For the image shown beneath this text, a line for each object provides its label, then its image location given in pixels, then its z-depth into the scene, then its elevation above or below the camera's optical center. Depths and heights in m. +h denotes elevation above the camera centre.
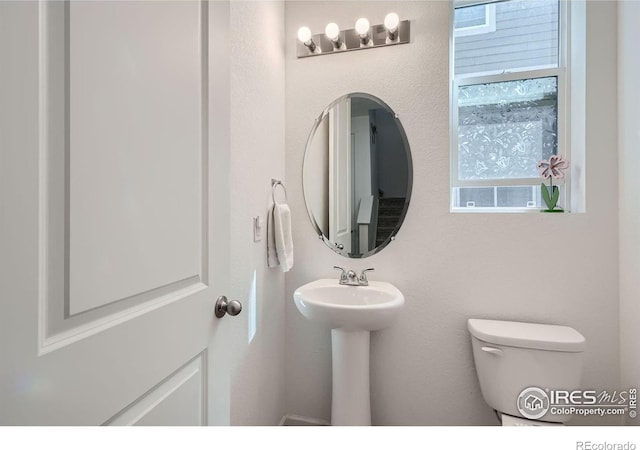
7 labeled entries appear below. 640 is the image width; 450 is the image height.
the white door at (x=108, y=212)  0.41 +0.01
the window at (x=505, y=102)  1.58 +0.59
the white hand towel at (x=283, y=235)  1.54 -0.07
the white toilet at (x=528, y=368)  1.24 -0.60
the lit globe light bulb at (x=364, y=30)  1.60 +0.95
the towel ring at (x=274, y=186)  1.61 +0.17
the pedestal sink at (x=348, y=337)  1.37 -0.55
